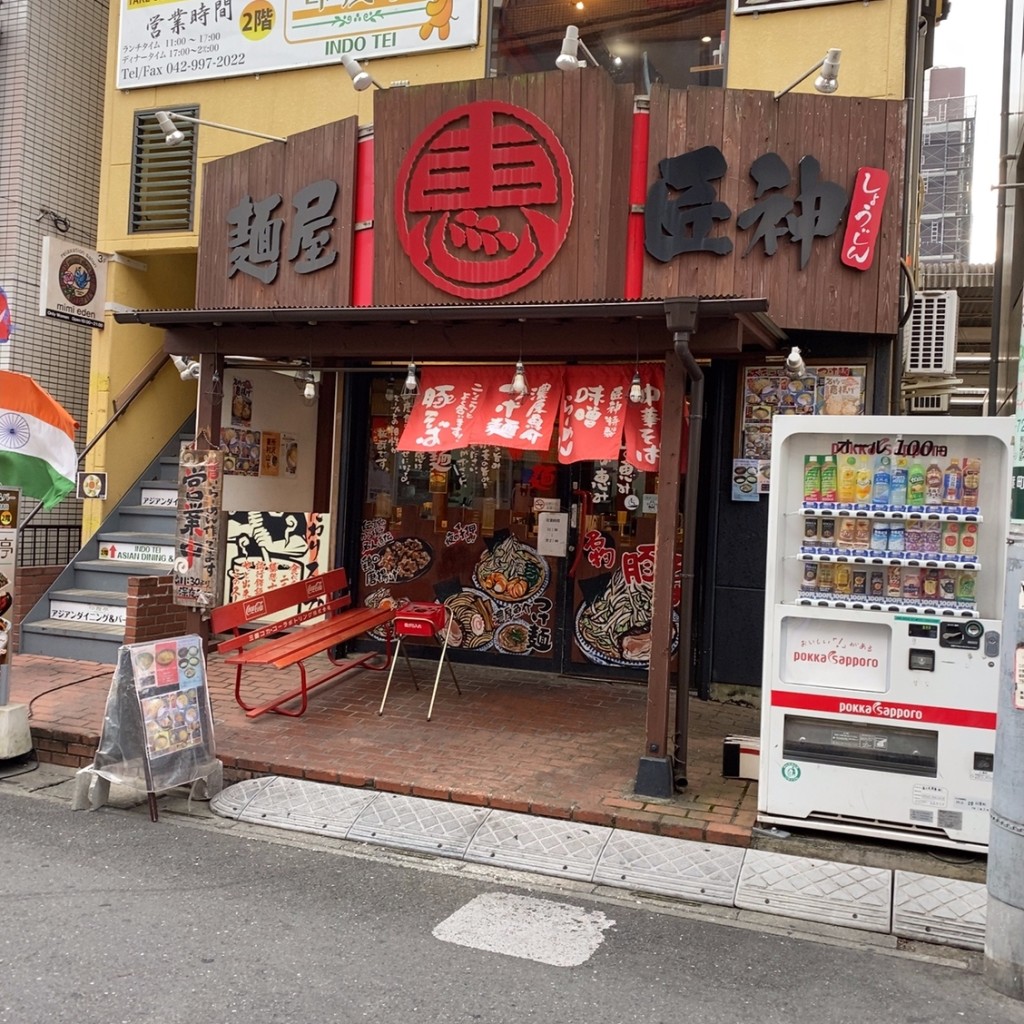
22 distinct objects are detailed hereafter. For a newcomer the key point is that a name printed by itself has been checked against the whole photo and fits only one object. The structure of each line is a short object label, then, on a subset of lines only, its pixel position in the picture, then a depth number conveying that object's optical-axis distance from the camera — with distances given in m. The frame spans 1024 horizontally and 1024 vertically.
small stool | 8.09
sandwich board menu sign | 6.09
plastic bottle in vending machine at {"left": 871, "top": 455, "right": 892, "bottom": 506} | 5.71
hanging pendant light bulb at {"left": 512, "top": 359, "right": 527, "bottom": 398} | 6.78
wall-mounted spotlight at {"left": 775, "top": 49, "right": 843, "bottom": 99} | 6.62
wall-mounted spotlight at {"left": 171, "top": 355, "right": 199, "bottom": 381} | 8.57
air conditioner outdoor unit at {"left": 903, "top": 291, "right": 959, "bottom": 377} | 8.53
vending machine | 5.43
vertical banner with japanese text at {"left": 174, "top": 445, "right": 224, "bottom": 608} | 7.36
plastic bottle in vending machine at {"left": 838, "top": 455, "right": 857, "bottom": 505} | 5.77
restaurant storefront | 6.63
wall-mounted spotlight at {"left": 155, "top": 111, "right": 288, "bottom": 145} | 8.38
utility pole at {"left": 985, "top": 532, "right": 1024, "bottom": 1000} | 4.03
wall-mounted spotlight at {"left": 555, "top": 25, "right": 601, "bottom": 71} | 6.84
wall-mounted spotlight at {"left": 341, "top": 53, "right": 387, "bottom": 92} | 7.32
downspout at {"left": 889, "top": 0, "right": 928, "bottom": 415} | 8.23
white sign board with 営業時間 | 9.66
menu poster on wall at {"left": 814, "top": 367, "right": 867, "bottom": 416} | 8.19
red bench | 7.66
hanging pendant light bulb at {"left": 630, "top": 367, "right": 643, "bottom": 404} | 6.67
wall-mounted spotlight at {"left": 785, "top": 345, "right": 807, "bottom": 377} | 6.99
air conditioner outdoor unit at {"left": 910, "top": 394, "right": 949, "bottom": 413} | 11.48
